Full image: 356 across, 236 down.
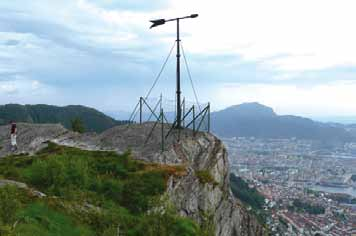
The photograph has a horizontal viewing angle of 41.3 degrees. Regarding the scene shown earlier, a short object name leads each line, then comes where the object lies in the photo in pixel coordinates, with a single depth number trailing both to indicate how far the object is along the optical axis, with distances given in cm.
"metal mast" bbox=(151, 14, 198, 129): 2259
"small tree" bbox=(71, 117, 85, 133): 3689
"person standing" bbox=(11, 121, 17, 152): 2526
